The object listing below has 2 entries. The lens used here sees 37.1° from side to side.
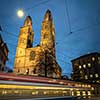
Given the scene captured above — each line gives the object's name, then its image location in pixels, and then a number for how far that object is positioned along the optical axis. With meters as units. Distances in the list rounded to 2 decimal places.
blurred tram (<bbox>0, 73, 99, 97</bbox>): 11.19
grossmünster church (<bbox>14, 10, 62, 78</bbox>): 65.00
